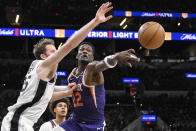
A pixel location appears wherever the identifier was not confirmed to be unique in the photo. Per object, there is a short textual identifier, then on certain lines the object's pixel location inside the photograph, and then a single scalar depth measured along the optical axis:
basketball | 4.94
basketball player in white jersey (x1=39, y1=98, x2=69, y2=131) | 5.71
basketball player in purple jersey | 4.59
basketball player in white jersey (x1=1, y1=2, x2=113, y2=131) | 3.49
